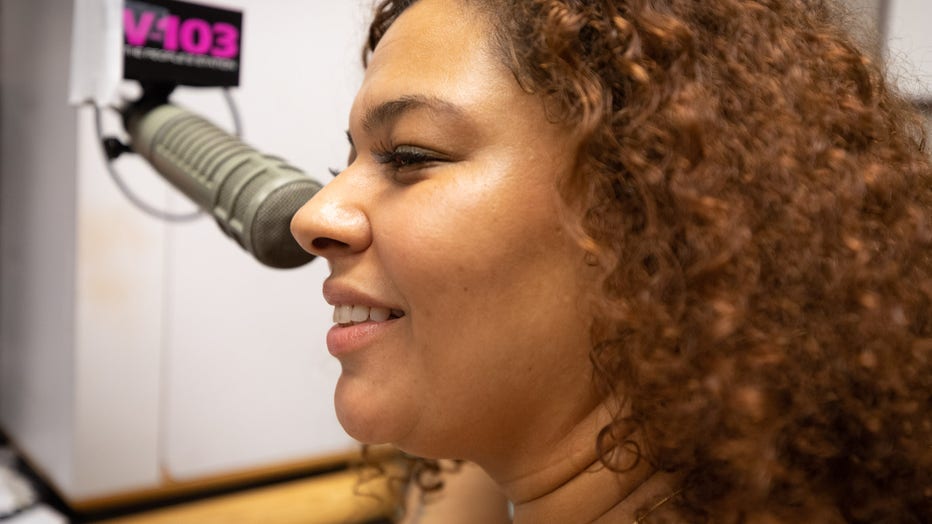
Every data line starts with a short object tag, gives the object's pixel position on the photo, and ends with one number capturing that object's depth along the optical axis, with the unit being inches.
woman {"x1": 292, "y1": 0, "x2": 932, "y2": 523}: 24.8
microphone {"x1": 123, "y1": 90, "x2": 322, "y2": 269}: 33.8
